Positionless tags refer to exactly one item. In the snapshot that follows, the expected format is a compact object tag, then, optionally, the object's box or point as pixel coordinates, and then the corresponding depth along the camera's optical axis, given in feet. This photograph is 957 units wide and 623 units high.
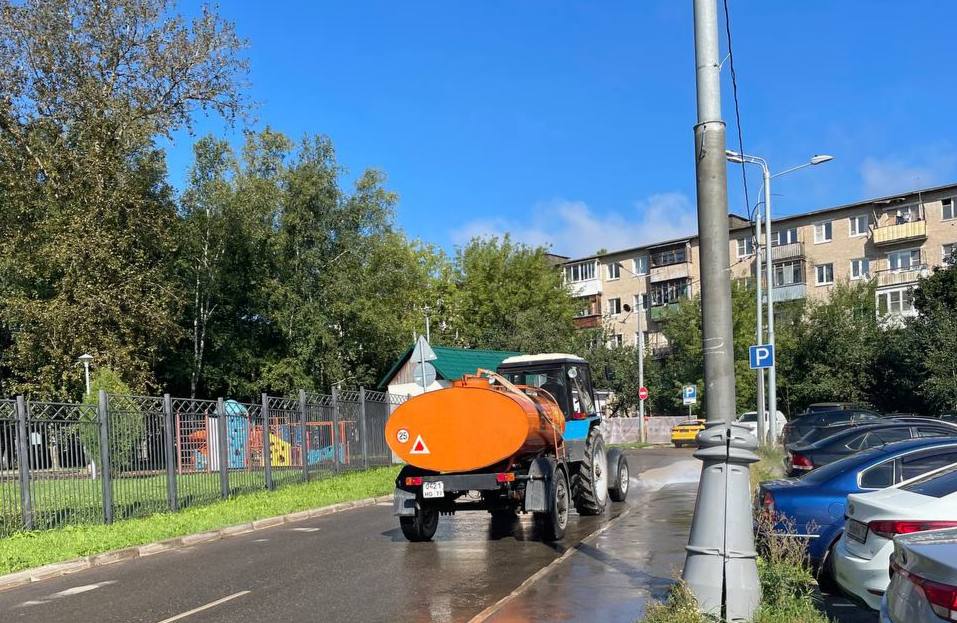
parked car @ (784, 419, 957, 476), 46.98
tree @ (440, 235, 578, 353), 225.56
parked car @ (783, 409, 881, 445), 80.59
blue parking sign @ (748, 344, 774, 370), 79.05
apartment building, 187.62
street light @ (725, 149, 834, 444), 93.01
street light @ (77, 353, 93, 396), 99.51
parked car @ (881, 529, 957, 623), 13.37
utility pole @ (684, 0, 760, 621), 21.52
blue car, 28.55
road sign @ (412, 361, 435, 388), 66.23
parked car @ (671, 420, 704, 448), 144.77
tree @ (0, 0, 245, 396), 105.91
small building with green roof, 124.88
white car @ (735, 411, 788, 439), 121.91
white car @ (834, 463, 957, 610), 22.59
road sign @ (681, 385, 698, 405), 148.39
